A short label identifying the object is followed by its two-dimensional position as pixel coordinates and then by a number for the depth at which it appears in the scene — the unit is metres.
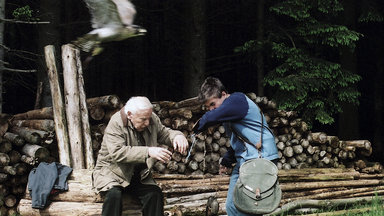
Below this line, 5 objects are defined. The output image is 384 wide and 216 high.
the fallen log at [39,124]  7.74
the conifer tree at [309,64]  10.38
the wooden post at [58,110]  7.20
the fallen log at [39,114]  8.06
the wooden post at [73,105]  7.20
